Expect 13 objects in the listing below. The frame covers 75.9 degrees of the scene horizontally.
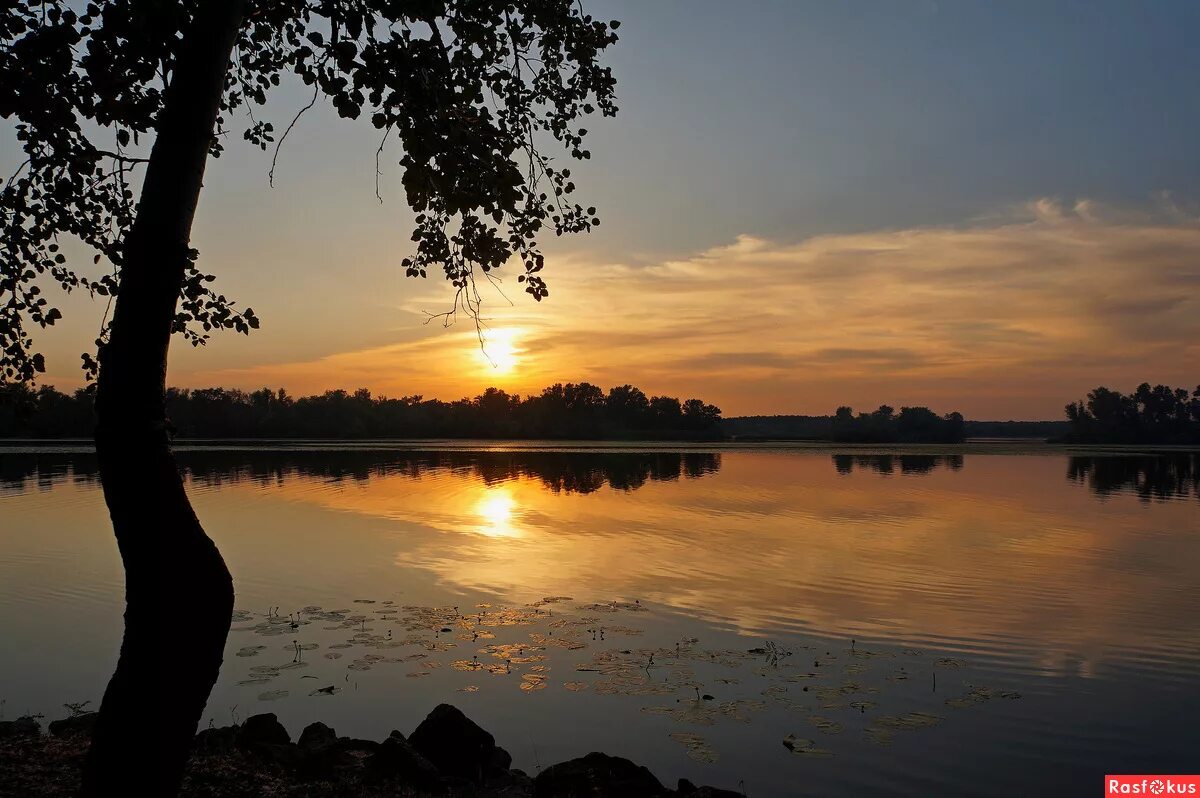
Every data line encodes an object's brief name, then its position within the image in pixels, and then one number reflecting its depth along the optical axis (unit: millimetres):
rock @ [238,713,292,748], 10340
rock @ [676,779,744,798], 8922
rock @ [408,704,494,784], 10008
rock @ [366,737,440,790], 9281
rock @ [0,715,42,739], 10289
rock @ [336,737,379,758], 10281
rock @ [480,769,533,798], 9484
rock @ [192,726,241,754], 9945
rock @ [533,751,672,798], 9125
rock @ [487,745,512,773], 10289
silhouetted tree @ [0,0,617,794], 5777
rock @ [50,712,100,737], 10492
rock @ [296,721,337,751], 10244
